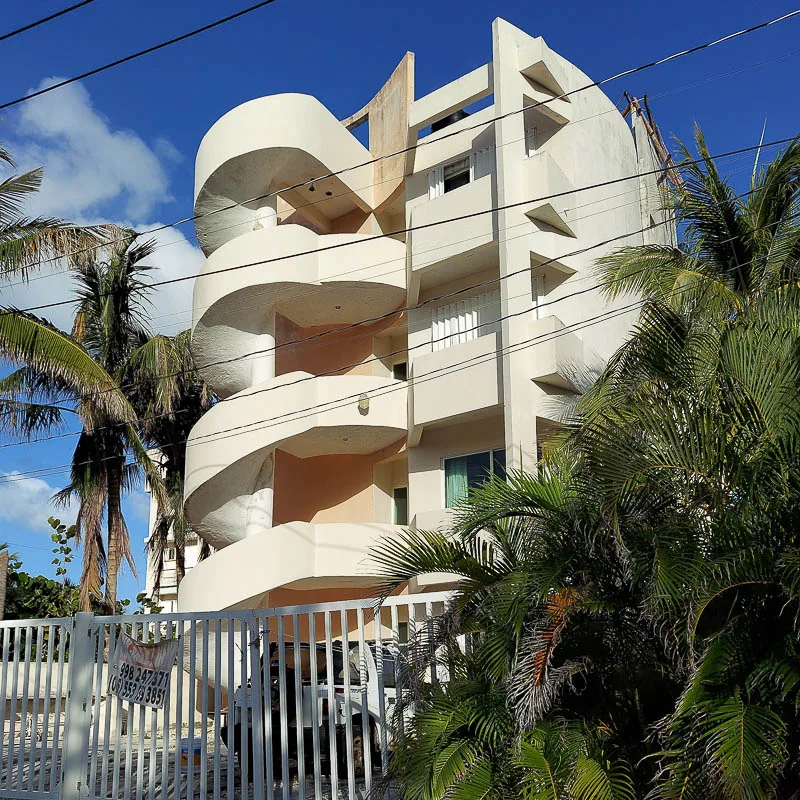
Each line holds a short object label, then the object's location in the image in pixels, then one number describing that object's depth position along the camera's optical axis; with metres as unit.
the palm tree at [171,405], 25.19
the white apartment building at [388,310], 19.67
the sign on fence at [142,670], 9.10
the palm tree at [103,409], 21.55
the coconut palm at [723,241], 15.52
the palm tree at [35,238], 16.33
